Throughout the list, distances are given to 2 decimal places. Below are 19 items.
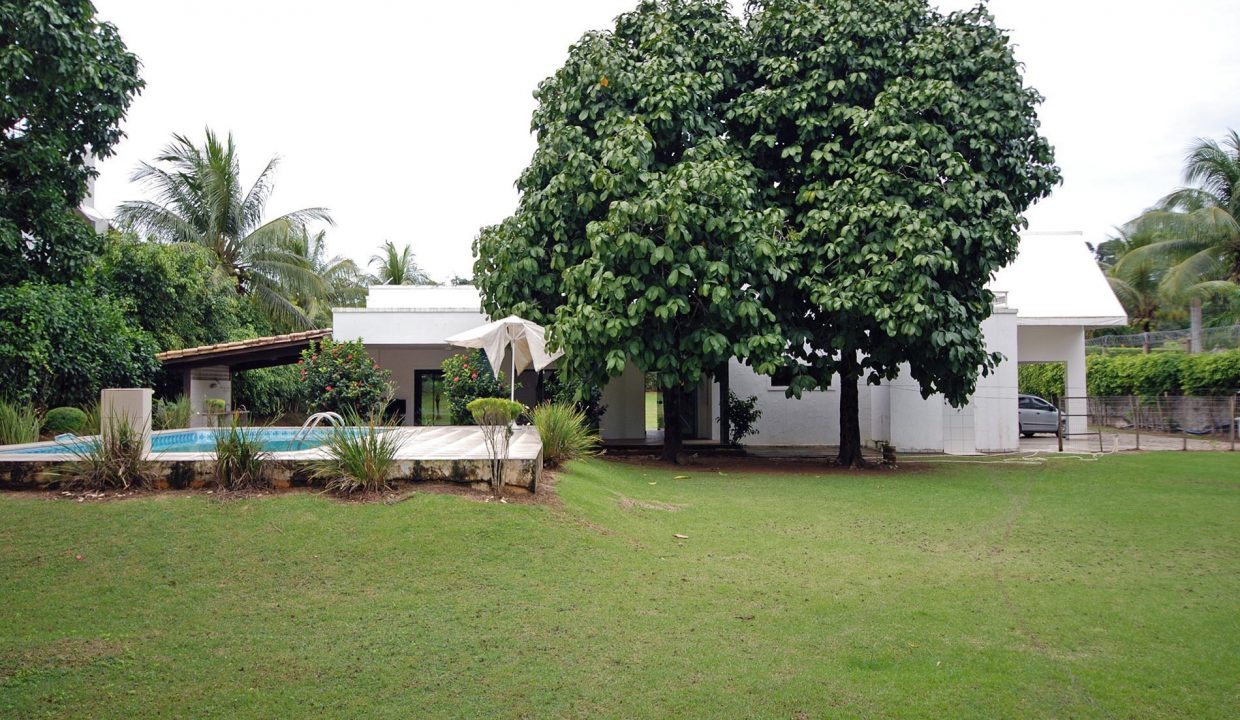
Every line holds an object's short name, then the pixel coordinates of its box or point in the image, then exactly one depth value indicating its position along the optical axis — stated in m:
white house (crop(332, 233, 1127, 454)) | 19.38
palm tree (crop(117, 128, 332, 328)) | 25.89
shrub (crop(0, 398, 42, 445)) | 10.61
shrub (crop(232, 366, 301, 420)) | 24.03
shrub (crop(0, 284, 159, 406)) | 13.35
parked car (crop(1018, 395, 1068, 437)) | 26.23
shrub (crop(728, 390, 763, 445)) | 20.34
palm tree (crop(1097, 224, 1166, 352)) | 36.95
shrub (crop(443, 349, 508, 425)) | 17.06
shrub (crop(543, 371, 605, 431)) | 15.64
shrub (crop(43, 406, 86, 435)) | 12.90
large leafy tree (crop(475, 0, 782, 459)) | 12.92
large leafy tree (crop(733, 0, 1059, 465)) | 13.31
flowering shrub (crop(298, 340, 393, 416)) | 16.70
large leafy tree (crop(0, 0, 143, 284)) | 11.81
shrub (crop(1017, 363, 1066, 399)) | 31.85
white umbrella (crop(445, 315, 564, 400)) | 13.88
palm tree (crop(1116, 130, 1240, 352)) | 30.16
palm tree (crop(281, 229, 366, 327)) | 32.53
